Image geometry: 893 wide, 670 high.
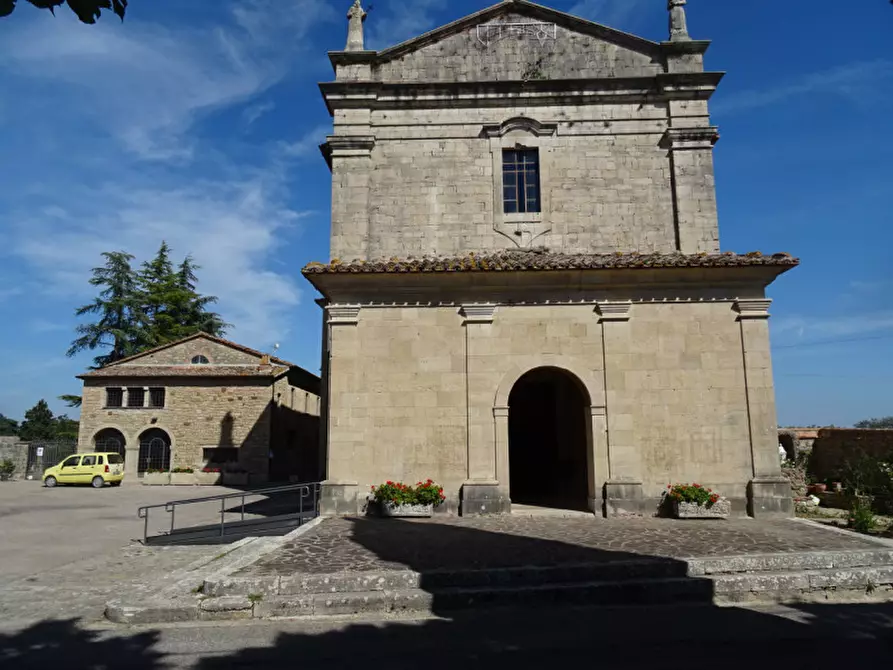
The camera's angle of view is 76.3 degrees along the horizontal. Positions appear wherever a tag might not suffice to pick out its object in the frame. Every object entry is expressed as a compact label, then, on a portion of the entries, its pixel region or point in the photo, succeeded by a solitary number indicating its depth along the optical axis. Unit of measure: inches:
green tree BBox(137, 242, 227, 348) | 1668.3
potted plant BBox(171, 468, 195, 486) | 1085.1
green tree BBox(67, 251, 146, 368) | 1612.9
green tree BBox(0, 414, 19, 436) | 2147.9
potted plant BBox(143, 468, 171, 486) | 1083.3
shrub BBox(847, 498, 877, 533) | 388.2
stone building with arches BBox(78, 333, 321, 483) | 1106.7
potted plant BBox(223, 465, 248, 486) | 1062.4
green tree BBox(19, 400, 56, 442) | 1857.8
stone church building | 431.8
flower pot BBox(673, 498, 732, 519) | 408.5
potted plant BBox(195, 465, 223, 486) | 1076.5
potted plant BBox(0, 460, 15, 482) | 1204.0
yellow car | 1027.3
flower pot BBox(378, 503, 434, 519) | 417.4
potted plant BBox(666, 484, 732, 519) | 408.8
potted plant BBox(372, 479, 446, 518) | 418.0
